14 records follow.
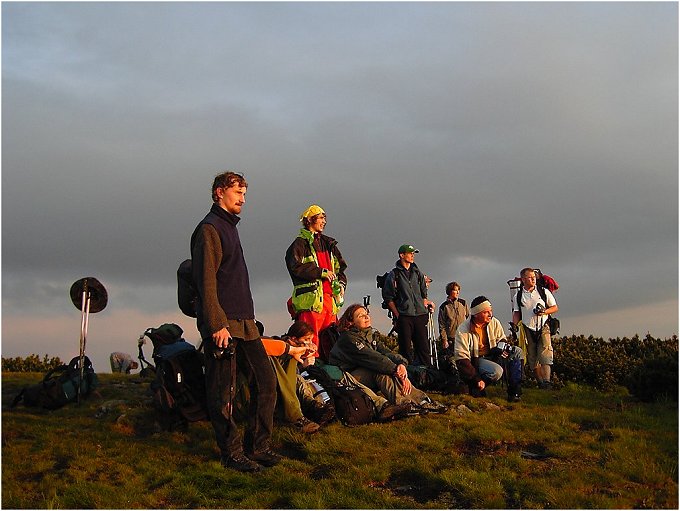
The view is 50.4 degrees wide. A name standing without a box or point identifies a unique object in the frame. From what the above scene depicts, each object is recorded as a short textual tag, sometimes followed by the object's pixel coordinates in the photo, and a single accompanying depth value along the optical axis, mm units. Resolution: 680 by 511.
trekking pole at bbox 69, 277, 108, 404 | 13039
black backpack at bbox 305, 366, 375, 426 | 9789
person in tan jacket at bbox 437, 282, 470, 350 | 15180
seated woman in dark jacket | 10500
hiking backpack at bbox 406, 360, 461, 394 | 12062
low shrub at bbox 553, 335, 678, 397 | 12195
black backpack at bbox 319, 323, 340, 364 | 11758
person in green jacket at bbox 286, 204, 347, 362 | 11383
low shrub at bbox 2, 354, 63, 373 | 18528
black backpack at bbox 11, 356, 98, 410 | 11734
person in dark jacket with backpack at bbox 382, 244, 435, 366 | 14023
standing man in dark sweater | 7664
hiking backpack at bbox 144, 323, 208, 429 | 9547
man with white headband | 11789
